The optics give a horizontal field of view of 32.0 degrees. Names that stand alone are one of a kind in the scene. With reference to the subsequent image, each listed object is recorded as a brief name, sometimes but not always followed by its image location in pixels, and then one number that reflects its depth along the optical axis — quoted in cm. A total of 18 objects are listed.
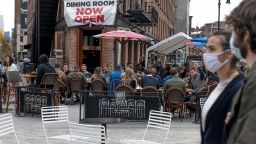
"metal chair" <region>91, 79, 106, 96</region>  1477
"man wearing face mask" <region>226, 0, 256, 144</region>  187
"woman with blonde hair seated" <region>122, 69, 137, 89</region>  1349
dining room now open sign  2108
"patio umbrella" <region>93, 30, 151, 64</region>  1764
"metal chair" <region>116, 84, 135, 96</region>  1186
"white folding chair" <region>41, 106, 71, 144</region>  768
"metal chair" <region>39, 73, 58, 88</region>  1273
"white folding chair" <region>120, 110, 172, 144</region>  663
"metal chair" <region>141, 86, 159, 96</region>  1174
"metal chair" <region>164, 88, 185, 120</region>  1163
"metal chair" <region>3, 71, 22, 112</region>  1428
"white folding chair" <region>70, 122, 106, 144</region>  607
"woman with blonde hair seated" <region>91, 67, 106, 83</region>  1530
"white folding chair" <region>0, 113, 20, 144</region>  656
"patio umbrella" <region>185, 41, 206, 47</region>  2223
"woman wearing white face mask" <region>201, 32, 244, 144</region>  290
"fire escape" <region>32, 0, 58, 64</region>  2288
